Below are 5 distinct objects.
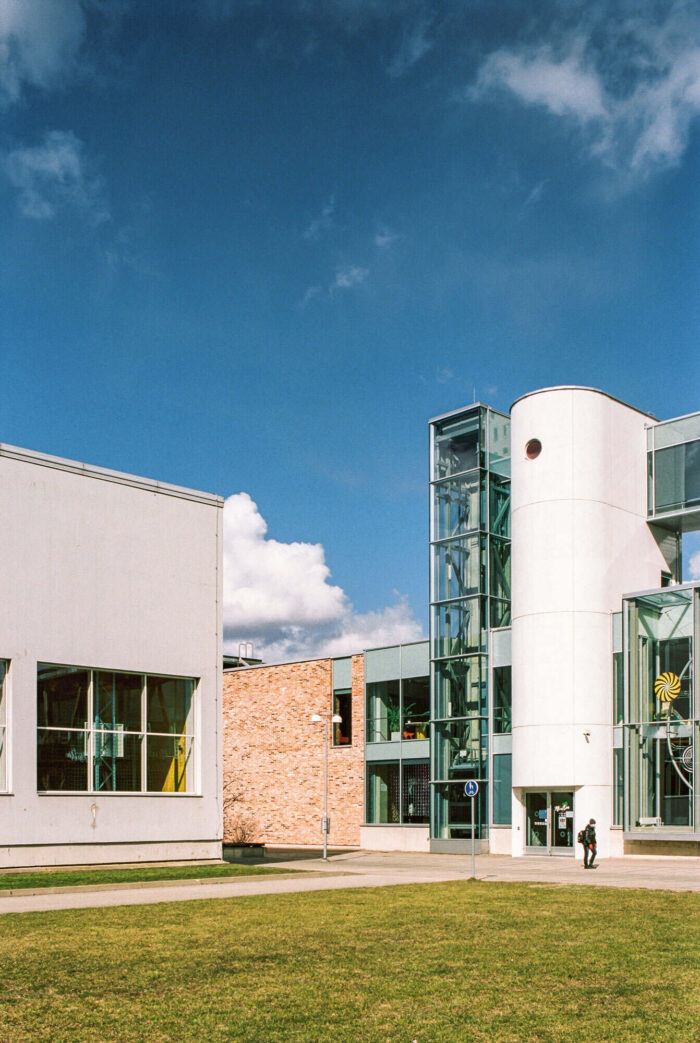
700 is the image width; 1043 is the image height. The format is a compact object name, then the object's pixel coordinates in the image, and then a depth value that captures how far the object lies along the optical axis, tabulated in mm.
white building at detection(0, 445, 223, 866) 26812
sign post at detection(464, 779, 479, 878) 25739
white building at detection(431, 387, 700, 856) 34906
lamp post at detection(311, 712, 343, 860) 34406
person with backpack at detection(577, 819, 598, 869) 29812
